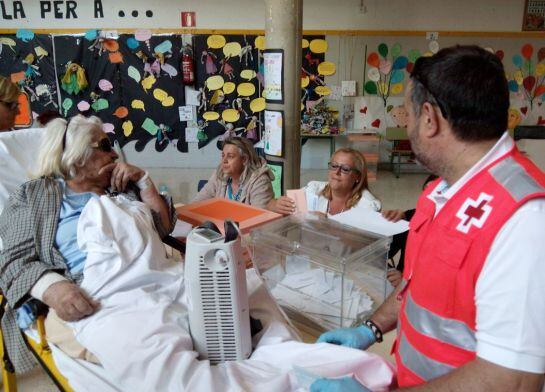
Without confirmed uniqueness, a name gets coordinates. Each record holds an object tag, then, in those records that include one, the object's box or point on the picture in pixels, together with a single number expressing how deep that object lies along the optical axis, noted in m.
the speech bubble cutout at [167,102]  5.81
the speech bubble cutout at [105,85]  5.72
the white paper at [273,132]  3.39
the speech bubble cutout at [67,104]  5.81
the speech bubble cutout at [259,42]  5.58
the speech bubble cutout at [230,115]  5.86
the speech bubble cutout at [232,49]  5.62
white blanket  1.02
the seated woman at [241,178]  2.54
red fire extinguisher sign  5.62
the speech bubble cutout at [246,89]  5.73
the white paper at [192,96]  5.79
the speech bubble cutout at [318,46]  5.67
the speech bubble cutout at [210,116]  5.88
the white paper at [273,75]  3.26
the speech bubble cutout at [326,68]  5.75
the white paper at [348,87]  5.86
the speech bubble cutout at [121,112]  5.86
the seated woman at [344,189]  2.16
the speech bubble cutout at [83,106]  5.80
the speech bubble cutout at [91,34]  5.56
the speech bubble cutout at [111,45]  5.60
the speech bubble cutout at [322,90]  5.84
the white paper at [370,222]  1.55
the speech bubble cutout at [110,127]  5.88
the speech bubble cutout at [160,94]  5.78
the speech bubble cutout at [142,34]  5.57
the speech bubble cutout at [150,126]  5.91
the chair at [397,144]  5.82
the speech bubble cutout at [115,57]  5.63
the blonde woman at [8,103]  1.98
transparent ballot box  1.37
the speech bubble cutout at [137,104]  5.83
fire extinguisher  5.60
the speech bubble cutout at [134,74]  5.68
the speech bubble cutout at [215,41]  5.61
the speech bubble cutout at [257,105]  5.77
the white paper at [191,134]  5.96
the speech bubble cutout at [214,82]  5.71
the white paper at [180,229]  1.89
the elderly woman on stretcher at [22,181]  1.33
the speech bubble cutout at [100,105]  5.81
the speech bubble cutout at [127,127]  5.92
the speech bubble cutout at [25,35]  5.54
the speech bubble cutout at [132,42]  5.60
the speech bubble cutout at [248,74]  5.66
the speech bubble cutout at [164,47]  5.60
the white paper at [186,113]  5.86
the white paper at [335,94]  5.89
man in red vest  0.68
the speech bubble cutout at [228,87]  5.73
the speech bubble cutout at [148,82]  5.72
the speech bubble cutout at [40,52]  5.58
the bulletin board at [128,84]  5.61
